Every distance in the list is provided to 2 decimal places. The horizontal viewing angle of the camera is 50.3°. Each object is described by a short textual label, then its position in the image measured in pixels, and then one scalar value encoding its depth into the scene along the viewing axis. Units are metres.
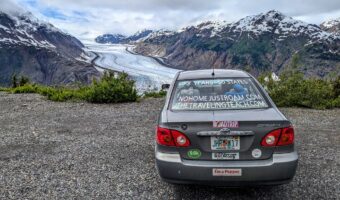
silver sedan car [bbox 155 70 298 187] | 4.37
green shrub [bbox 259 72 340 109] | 13.54
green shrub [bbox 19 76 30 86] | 20.60
